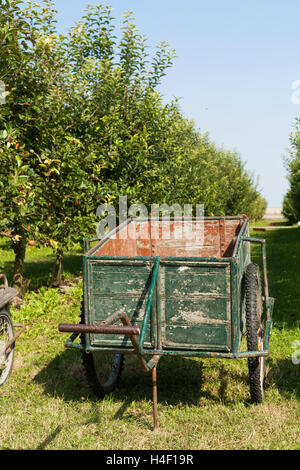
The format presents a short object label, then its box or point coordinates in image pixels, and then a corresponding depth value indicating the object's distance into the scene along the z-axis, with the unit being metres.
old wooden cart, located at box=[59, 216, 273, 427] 3.95
